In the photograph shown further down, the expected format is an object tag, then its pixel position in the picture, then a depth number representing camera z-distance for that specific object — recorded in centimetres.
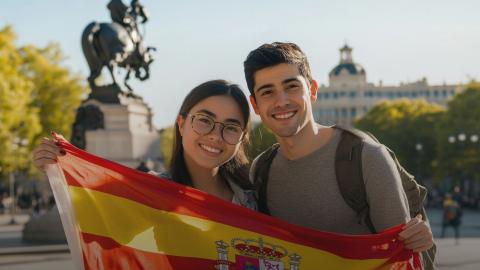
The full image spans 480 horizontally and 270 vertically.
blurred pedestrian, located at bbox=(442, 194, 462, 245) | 2498
